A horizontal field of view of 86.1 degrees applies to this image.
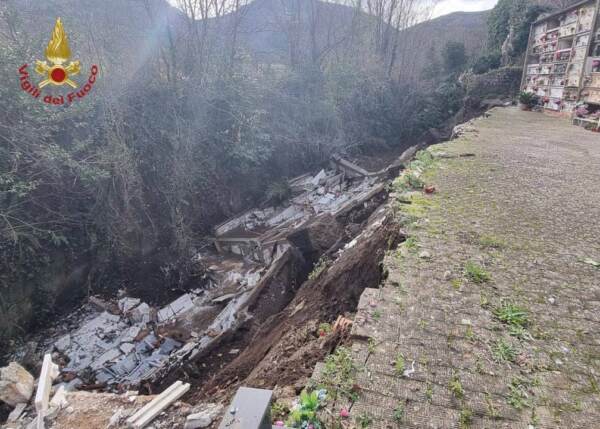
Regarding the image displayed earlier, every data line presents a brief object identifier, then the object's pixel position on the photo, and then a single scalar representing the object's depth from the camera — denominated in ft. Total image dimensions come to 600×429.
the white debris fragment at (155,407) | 6.83
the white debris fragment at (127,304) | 20.35
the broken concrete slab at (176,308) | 19.98
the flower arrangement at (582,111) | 28.40
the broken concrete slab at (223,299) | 21.01
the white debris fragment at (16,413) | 9.80
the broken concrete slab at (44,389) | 8.30
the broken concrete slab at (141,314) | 19.60
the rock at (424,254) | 8.62
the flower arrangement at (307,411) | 4.75
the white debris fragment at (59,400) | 8.60
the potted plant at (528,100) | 38.55
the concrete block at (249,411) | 3.50
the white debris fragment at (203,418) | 6.05
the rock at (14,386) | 10.32
